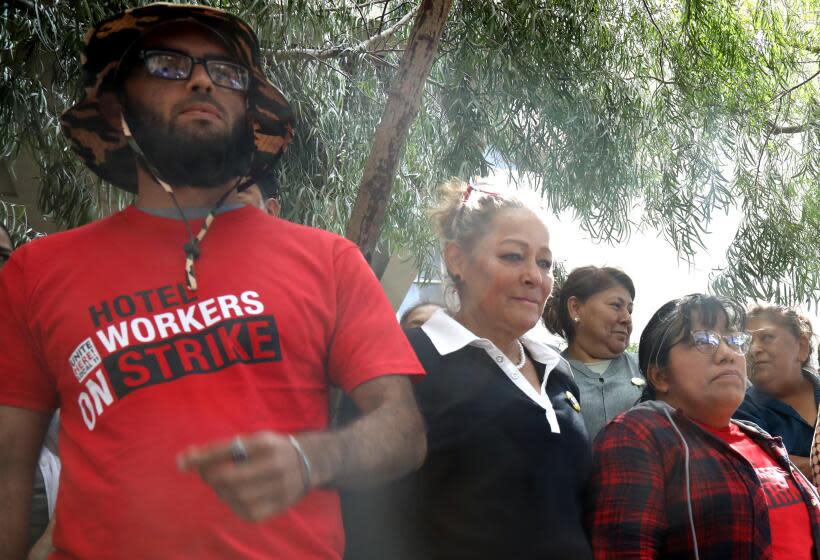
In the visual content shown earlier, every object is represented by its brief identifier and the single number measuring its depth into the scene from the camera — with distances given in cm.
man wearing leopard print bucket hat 151
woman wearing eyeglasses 235
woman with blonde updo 211
